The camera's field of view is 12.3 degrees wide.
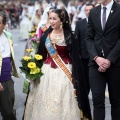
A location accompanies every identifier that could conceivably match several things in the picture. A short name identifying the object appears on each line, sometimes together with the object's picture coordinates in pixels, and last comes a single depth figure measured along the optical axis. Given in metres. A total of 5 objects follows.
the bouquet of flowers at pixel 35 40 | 9.30
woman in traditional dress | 7.19
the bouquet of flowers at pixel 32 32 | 11.41
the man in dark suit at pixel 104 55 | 6.54
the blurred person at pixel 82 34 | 9.42
